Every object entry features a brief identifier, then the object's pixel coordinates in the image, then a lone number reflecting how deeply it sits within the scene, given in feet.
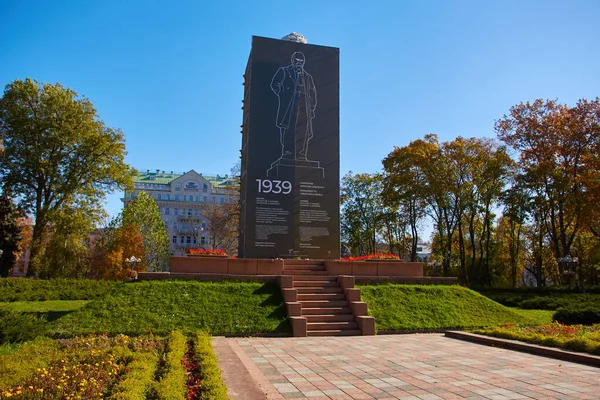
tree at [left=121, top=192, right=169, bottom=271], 148.77
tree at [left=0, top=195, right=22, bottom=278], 105.70
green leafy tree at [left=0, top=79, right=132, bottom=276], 101.45
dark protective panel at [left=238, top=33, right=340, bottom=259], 60.29
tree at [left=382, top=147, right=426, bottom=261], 115.44
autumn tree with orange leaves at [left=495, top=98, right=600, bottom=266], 92.63
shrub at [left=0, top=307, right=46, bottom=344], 29.09
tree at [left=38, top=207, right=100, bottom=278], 105.81
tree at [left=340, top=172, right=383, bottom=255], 155.33
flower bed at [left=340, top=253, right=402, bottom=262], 57.16
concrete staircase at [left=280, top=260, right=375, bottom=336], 42.32
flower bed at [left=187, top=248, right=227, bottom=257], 53.67
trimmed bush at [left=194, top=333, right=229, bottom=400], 17.56
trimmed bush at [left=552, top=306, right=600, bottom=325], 45.20
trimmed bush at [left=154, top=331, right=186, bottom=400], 17.17
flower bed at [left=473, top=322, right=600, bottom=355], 30.27
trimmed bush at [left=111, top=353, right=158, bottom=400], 16.40
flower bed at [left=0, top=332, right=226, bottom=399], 17.04
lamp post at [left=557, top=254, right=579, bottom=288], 90.99
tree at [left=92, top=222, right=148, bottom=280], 130.21
